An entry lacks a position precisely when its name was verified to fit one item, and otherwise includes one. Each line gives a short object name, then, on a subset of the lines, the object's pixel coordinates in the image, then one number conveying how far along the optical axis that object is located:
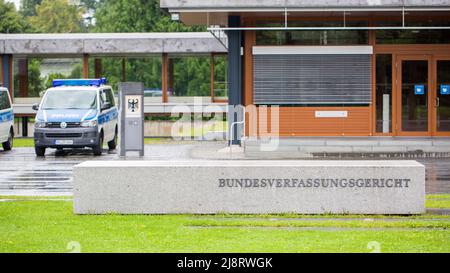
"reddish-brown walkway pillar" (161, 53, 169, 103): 41.12
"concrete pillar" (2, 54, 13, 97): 40.72
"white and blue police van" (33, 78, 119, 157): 28.25
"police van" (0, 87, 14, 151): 30.44
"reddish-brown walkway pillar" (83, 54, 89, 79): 41.41
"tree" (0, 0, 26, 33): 74.06
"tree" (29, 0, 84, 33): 92.94
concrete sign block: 14.69
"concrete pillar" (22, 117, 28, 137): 40.75
